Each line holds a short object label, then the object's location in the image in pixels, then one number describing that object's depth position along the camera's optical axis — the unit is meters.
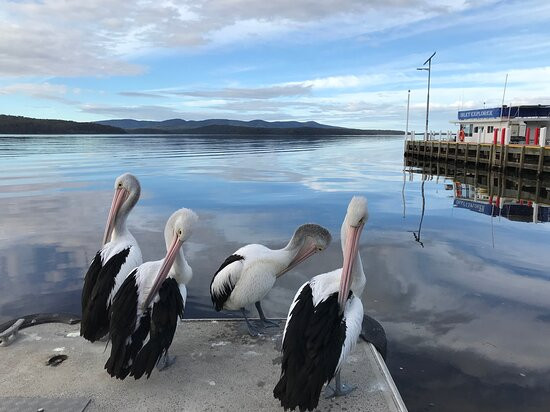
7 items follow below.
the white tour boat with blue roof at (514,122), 30.75
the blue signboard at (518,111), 30.79
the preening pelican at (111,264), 3.95
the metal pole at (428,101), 44.75
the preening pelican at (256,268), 4.55
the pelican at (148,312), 3.40
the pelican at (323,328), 3.04
